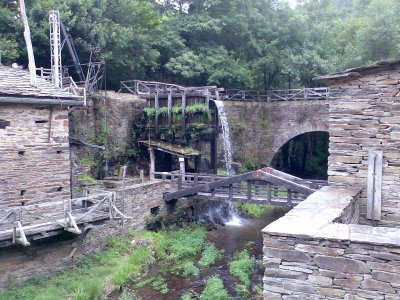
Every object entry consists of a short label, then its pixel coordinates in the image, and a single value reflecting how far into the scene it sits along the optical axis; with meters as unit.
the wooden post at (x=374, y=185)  6.03
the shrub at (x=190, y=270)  11.66
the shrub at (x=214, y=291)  9.98
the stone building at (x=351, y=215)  3.59
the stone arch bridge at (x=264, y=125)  21.75
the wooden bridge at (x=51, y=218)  9.16
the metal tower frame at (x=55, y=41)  11.56
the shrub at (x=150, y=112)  18.89
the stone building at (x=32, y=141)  10.28
